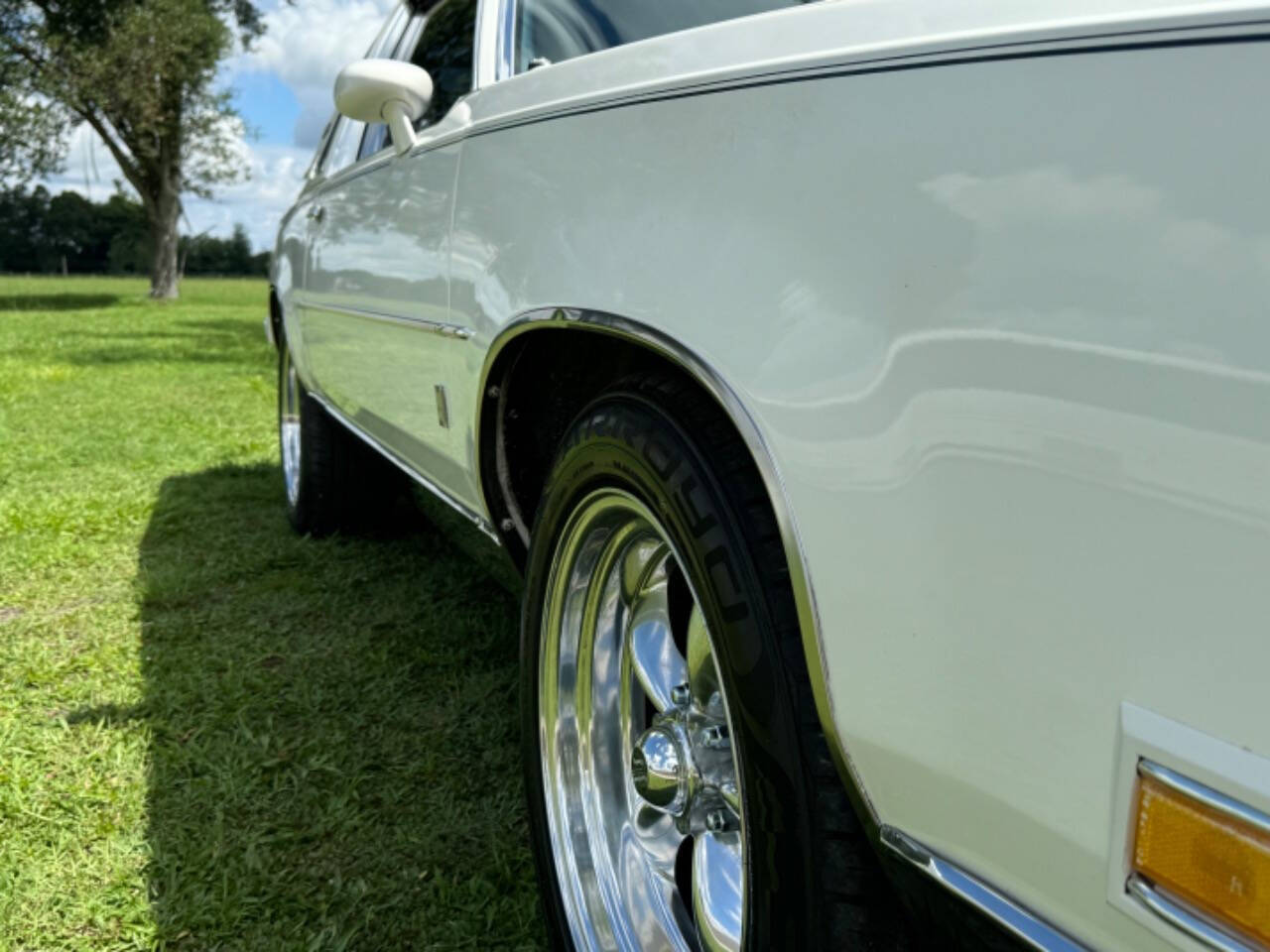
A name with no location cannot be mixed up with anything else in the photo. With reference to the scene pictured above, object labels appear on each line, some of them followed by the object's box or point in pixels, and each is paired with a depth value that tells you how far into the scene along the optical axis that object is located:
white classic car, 0.78
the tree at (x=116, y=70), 20.48
